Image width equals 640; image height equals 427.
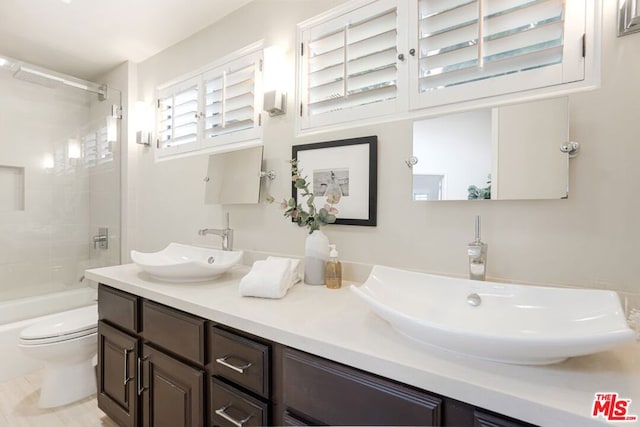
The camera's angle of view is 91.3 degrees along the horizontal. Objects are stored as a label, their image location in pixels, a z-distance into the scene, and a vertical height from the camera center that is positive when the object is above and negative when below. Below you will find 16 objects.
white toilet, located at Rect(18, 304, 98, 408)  1.73 -0.84
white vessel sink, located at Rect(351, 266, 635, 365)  0.60 -0.27
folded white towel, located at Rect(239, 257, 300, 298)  1.17 -0.27
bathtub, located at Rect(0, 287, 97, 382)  2.12 -0.84
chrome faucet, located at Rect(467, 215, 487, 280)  1.07 -0.17
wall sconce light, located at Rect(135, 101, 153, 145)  2.48 +0.67
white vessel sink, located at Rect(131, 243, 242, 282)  1.39 -0.28
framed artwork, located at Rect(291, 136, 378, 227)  1.40 +0.17
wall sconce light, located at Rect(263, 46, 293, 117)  1.67 +0.70
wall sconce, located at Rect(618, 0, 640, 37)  0.89 +0.57
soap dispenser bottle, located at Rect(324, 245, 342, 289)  1.32 -0.27
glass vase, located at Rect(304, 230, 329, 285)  1.38 -0.22
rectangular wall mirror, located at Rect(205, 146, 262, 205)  1.79 +0.19
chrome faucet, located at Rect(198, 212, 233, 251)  1.81 -0.16
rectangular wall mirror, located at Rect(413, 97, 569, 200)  1.02 +0.20
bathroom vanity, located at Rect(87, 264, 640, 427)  0.61 -0.40
